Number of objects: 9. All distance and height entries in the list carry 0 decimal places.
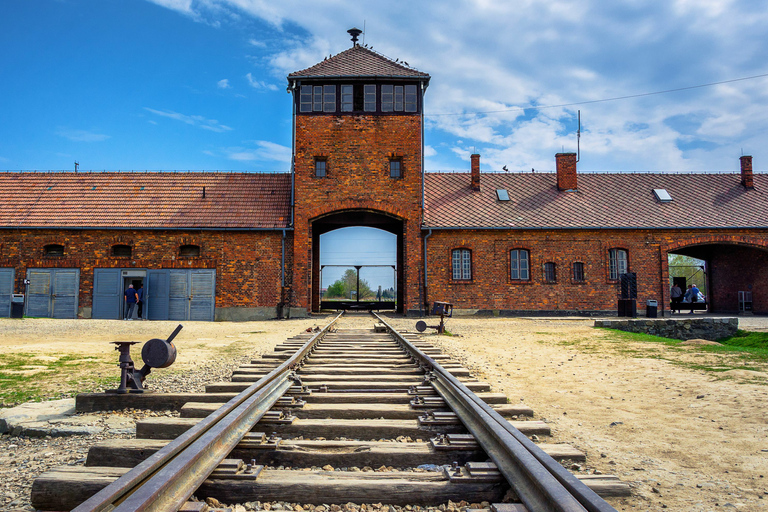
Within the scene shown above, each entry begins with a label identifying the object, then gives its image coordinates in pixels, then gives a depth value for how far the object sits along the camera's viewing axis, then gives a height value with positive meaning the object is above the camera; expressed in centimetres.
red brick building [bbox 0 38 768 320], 2072 +254
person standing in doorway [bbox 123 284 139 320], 1900 -27
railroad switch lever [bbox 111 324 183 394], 438 -61
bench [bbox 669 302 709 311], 2587 -67
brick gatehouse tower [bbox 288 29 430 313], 2097 +600
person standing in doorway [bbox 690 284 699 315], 2799 -11
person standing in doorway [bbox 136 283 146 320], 2033 -36
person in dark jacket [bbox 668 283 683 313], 2567 -18
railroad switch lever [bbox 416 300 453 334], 1191 -59
